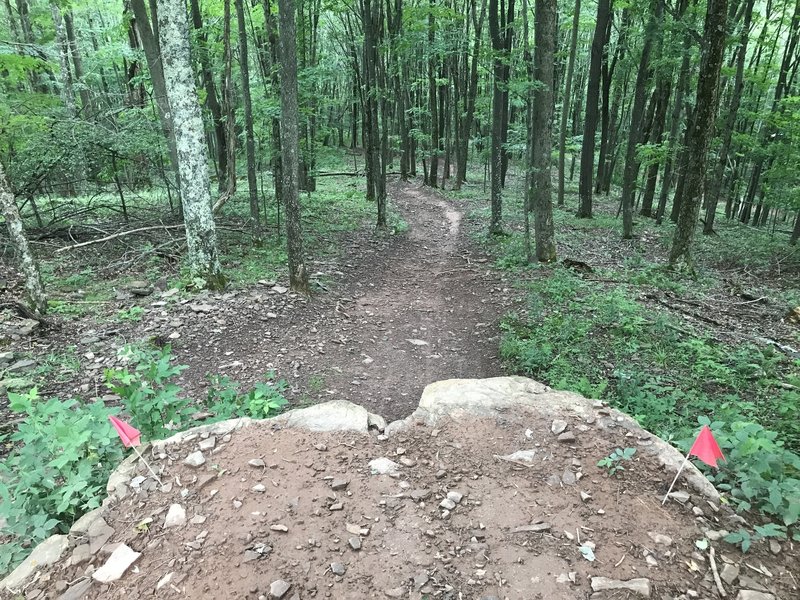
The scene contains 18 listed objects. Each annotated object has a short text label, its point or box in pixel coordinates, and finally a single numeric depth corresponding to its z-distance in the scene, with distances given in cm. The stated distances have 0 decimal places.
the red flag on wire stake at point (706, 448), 283
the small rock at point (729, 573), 243
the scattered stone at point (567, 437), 362
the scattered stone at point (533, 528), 284
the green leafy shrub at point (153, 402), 364
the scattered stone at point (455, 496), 315
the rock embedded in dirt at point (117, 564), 248
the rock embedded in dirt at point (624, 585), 240
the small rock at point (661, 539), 269
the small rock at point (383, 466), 343
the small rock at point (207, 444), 343
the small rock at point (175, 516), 281
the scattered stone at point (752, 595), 232
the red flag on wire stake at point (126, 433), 308
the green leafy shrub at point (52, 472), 283
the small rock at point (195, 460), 325
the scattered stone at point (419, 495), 316
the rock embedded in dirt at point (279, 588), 239
